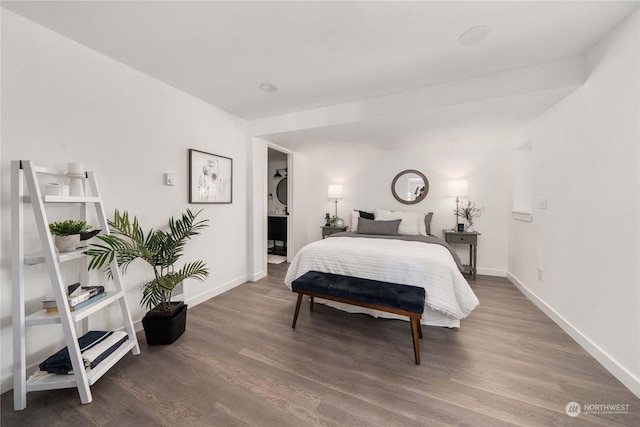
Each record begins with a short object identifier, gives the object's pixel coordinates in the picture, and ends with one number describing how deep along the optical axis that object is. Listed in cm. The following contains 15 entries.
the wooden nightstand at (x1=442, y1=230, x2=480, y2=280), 350
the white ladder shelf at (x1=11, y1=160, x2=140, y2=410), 133
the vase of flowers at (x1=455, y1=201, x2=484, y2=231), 378
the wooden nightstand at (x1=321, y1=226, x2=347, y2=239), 433
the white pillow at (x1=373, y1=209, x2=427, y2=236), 365
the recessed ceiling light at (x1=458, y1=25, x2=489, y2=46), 162
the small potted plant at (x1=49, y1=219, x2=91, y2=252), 147
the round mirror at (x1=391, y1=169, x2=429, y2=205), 411
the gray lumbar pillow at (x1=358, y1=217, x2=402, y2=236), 363
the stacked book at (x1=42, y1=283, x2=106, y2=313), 144
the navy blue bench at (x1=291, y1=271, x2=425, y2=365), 174
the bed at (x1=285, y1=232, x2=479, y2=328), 196
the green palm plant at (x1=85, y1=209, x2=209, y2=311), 167
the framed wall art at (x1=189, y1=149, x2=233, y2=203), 262
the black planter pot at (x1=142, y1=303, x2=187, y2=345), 189
